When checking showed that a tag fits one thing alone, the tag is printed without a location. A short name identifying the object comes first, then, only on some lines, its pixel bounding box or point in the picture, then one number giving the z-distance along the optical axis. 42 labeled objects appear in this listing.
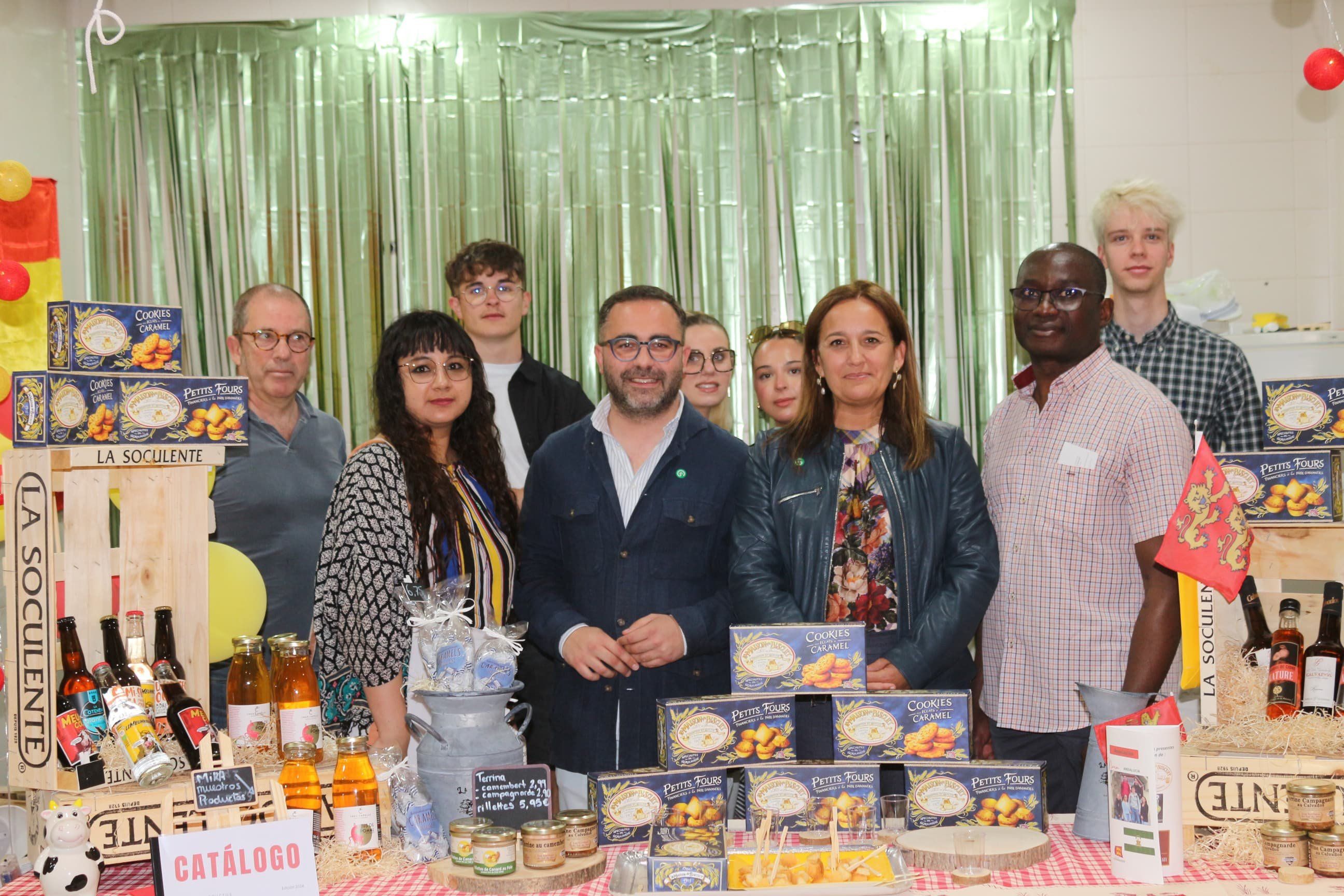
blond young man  3.23
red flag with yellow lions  2.11
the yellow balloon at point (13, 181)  3.48
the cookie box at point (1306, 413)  2.42
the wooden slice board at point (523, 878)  1.92
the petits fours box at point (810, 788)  2.12
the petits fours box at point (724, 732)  2.16
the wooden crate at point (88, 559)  2.17
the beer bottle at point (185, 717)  2.13
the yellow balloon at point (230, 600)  2.79
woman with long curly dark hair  2.55
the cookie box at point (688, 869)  1.89
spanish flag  3.79
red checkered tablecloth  1.92
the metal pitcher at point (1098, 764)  2.08
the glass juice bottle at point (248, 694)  2.23
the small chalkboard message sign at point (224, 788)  1.90
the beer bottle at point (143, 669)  2.12
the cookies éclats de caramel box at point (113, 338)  2.34
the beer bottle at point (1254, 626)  2.41
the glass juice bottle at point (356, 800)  2.02
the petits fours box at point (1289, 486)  2.39
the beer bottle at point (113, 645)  2.23
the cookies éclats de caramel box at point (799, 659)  2.16
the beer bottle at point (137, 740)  1.99
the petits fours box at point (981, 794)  2.11
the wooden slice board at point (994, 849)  1.96
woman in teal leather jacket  2.58
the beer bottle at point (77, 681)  2.08
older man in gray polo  3.36
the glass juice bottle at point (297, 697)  2.20
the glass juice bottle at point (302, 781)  2.04
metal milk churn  2.07
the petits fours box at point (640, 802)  2.12
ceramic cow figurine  1.86
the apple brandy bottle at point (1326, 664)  2.16
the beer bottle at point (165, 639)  2.32
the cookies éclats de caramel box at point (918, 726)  2.12
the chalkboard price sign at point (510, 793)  2.03
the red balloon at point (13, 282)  3.58
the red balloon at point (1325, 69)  3.48
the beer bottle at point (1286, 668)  2.18
